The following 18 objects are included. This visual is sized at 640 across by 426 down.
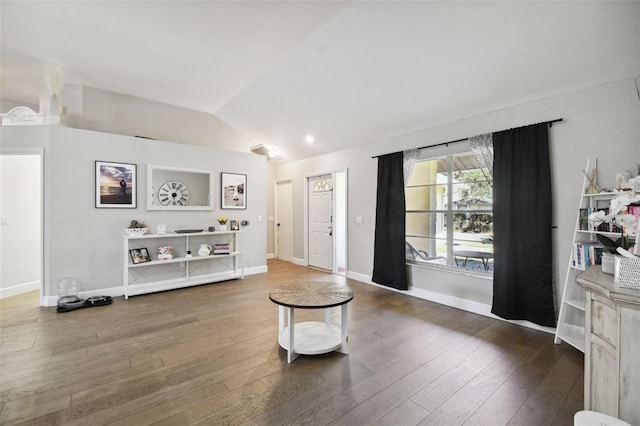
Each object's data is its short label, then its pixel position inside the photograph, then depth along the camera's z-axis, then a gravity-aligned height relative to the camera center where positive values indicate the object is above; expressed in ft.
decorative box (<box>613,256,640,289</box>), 4.35 -0.96
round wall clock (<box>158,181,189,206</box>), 15.62 +0.94
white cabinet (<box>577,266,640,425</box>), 4.06 -2.19
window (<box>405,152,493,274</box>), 11.91 -0.10
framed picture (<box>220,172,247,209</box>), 17.63 +1.29
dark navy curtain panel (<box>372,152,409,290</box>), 14.32 -0.78
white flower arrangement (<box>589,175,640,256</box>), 5.02 +0.14
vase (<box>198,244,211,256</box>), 15.85 -2.32
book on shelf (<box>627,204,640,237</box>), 7.53 +0.10
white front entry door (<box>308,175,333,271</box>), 19.49 -0.81
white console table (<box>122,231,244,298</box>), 14.23 -3.11
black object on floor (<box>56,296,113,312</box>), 11.86 -4.14
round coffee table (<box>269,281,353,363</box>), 7.81 -3.39
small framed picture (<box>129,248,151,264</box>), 14.11 -2.36
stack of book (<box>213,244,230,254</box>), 16.47 -2.31
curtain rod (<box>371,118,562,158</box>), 9.66 +3.18
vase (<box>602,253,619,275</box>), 5.72 -1.08
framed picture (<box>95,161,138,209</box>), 13.60 +1.24
